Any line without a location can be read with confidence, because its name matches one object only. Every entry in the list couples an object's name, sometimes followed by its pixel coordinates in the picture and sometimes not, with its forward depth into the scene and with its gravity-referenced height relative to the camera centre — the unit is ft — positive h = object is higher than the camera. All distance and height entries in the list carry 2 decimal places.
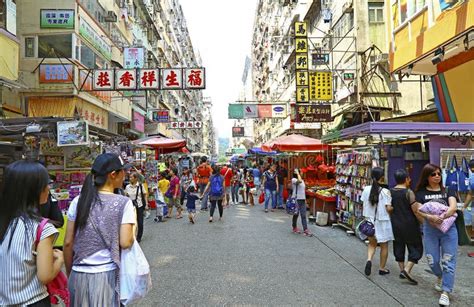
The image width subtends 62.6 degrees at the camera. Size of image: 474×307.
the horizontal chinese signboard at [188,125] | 89.36 +8.53
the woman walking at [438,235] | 15.37 -3.10
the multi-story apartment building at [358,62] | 56.90 +15.05
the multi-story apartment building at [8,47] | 31.94 +9.83
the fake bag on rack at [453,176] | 25.27 -1.10
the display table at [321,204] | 34.76 -4.10
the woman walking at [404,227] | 18.21 -3.23
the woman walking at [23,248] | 7.38 -1.62
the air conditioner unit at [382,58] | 55.62 +14.57
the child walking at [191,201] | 36.89 -3.80
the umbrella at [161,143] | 46.19 +2.23
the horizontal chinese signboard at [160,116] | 87.15 +10.15
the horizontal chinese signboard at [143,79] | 41.68 +8.90
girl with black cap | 8.30 -1.80
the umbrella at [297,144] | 44.60 +1.87
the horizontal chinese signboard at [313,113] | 59.91 +7.41
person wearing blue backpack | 35.89 -2.66
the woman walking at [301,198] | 29.55 -2.85
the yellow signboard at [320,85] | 58.13 +11.29
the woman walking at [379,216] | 19.20 -2.82
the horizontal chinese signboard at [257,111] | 77.66 +10.16
